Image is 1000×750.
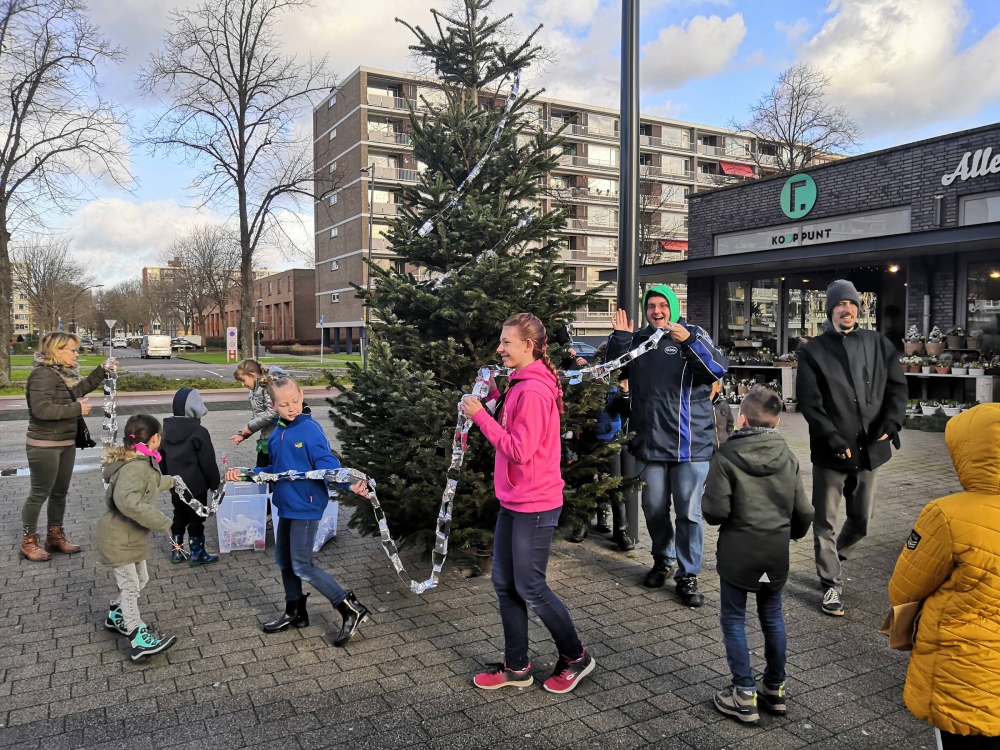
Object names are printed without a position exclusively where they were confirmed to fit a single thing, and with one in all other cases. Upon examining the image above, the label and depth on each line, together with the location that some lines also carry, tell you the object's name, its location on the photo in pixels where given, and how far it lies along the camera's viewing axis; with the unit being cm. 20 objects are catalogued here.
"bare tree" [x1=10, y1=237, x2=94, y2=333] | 5673
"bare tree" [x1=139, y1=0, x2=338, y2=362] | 2642
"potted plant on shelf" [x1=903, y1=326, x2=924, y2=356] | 1433
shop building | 1382
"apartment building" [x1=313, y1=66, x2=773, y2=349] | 5809
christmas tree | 491
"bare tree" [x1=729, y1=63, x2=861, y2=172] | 3703
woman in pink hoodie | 345
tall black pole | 603
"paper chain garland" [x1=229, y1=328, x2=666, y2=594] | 425
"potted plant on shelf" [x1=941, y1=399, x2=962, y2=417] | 1338
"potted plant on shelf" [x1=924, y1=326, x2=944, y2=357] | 1398
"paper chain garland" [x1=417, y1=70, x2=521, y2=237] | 562
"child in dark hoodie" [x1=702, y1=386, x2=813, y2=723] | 337
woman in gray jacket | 568
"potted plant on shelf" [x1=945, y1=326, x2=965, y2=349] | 1384
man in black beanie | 478
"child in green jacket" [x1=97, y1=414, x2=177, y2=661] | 403
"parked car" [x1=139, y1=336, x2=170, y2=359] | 5825
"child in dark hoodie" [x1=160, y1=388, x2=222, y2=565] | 568
